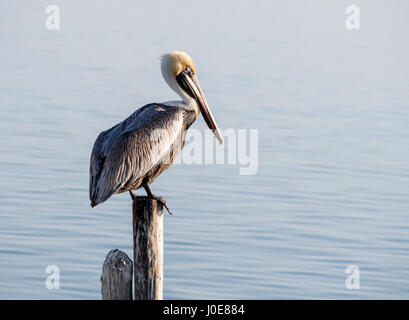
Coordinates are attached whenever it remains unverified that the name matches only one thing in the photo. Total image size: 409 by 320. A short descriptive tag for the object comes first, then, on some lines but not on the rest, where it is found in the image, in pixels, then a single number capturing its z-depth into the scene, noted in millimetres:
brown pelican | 13164
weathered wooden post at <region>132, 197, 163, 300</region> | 12195
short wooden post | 12148
